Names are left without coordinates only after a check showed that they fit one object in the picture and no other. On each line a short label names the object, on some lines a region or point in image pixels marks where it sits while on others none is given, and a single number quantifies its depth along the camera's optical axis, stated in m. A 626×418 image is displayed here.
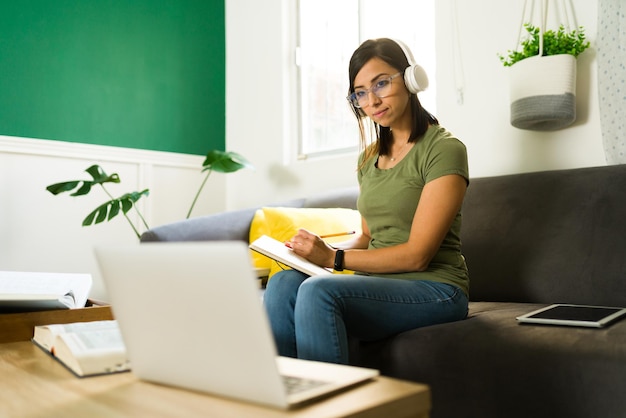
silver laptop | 0.56
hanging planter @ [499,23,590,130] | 1.86
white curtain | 1.81
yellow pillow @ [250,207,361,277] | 2.16
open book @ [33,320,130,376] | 0.83
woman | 1.19
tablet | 1.23
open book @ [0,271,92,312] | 1.17
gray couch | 1.06
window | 2.69
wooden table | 0.60
